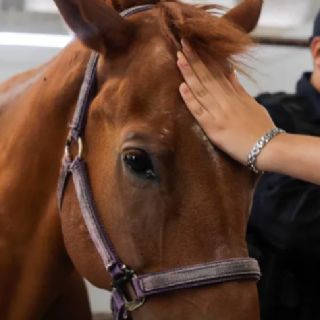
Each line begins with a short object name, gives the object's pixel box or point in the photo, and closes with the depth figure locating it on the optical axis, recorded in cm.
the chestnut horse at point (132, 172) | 78
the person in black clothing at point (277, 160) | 82
